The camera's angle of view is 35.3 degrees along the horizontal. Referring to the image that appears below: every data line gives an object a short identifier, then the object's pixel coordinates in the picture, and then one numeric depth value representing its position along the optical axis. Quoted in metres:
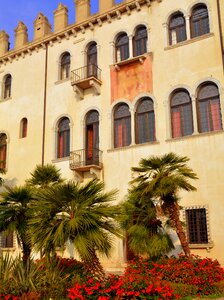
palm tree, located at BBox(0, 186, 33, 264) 11.91
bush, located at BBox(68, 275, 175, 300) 7.90
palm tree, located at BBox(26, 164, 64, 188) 15.14
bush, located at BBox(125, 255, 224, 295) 10.80
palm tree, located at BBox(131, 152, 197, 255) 11.46
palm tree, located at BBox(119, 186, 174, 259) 12.00
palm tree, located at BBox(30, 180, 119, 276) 8.69
